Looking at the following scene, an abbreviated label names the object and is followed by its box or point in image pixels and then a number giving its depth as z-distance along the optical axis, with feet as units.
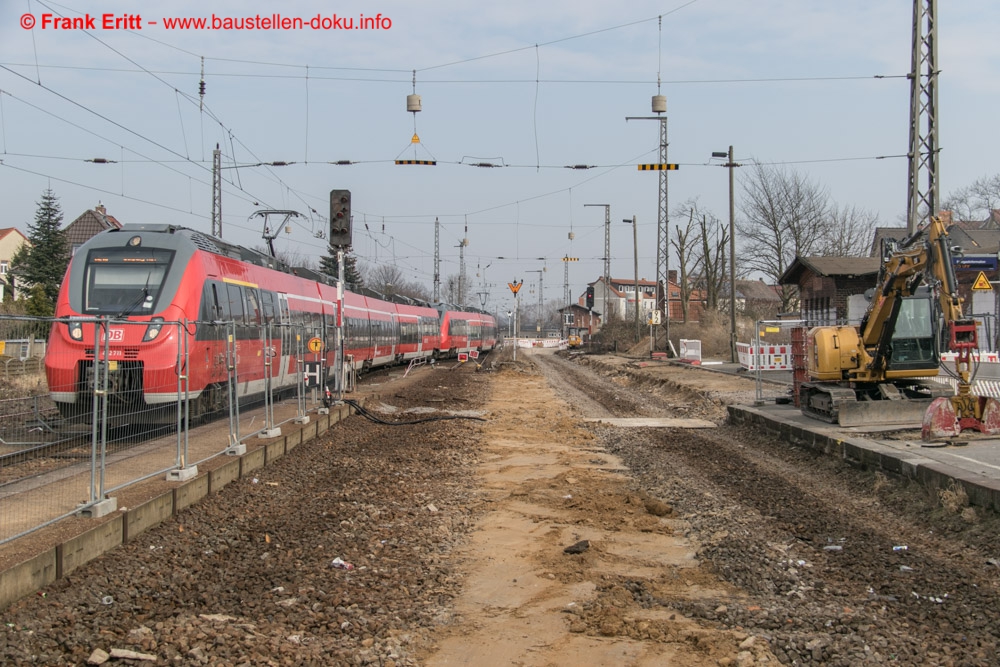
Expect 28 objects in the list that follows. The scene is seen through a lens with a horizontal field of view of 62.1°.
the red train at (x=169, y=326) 28.30
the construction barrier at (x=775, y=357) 94.89
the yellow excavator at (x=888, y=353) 46.93
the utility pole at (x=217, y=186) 94.38
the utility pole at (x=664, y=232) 117.91
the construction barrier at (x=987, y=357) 66.64
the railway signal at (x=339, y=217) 54.44
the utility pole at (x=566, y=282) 314.76
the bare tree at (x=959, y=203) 226.58
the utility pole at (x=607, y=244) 201.46
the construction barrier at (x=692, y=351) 131.64
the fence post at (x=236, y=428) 34.91
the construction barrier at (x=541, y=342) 356.59
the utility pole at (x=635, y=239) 178.81
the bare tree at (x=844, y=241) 194.90
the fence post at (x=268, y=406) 41.34
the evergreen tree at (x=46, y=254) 157.28
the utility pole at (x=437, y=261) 215.31
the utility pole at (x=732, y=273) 106.57
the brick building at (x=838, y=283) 121.90
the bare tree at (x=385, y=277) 335.06
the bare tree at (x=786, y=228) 186.50
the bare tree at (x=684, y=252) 210.59
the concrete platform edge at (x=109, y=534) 17.69
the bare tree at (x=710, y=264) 199.52
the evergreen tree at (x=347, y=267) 205.67
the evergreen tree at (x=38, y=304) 103.25
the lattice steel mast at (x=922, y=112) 65.82
